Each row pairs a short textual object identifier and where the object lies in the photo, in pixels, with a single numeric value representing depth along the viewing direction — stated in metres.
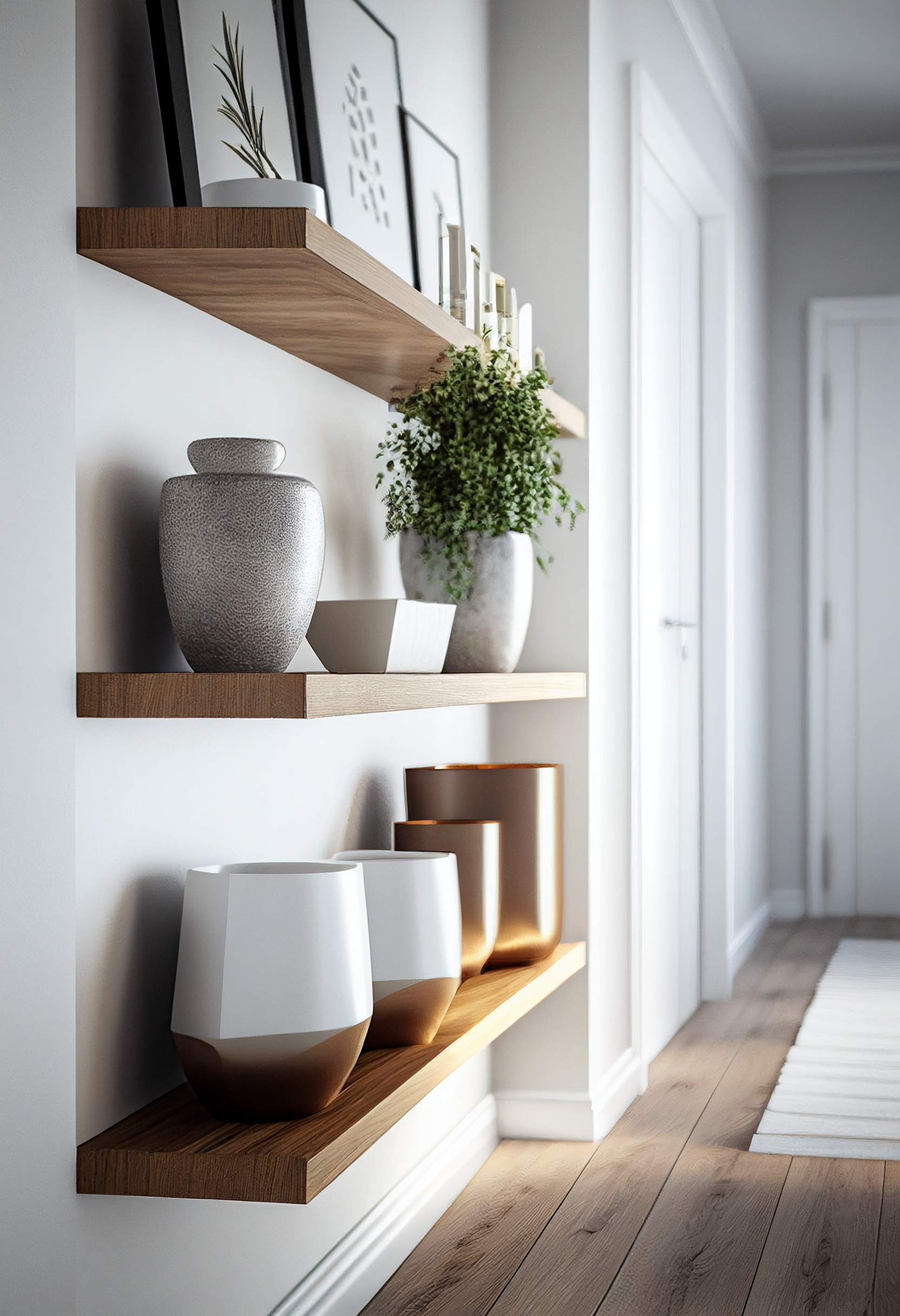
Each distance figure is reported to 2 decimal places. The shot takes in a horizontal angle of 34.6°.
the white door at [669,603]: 3.37
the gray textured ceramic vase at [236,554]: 1.30
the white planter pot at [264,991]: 1.32
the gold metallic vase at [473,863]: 2.01
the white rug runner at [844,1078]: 2.64
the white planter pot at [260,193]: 1.35
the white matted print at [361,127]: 1.81
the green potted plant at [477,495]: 1.93
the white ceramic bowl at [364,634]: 1.57
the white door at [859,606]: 5.23
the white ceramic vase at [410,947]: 1.68
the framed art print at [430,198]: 2.17
